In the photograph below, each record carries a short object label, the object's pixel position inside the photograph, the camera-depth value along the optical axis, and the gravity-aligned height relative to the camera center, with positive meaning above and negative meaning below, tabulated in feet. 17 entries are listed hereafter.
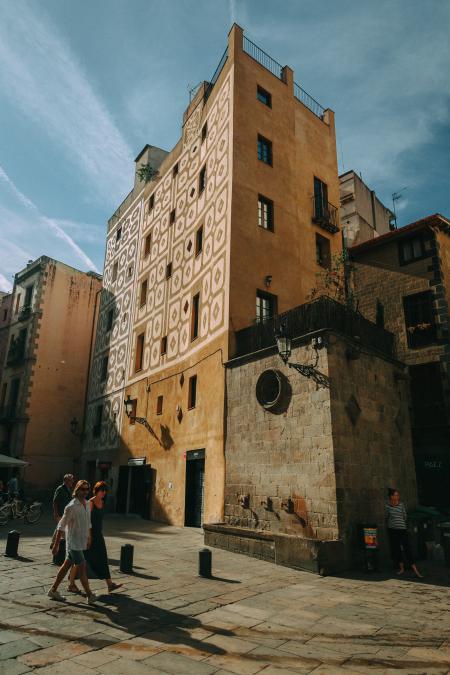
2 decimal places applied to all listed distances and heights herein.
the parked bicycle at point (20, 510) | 52.37 -3.27
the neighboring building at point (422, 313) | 55.83 +22.39
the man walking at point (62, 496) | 30.89 -0.97
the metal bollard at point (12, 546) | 31.35 -4.29
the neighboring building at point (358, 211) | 86.17 +52.01
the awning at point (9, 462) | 61.99 +2.50
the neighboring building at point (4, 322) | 103.30 +35.52
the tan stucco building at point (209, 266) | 50.90 +27.00
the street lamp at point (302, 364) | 36.62 +10.24
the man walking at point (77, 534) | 21.56 -2.48
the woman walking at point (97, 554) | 23.20 -3.56
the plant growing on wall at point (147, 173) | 84.33 +54.98
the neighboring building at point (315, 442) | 33.83 +3.44
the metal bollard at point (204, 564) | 27.89 -4.74
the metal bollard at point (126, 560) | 28.13 -4.61
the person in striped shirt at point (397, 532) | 31.30 -3.09
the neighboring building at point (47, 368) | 84.84 +21.76
